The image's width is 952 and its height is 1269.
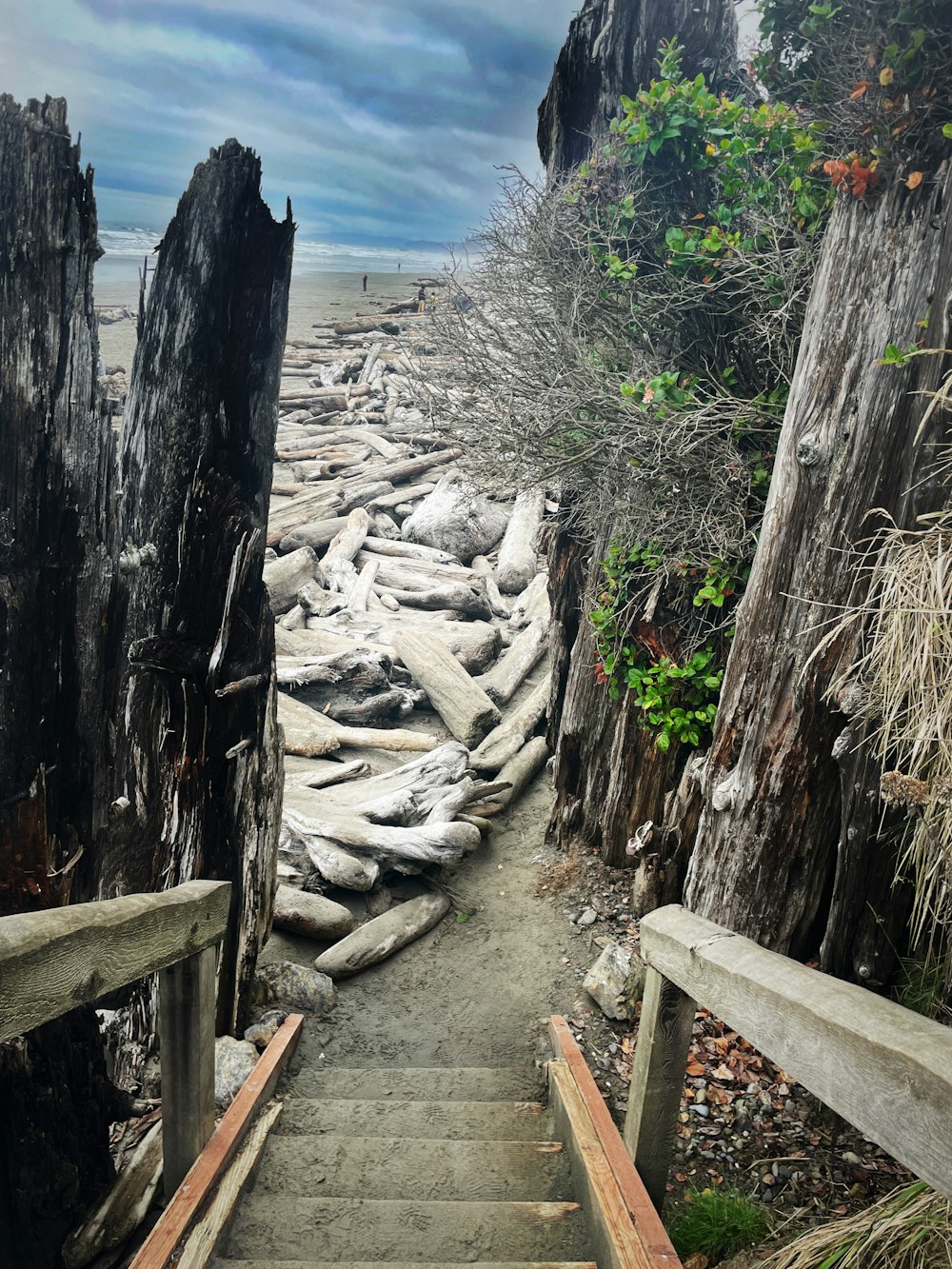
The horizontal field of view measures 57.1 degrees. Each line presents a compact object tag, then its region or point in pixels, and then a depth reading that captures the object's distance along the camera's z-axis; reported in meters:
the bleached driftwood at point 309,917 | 5.45
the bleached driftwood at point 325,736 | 7.75
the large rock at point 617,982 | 4.48
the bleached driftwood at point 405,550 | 12.15
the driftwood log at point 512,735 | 7.65
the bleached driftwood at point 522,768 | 7.27
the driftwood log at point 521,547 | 11.78
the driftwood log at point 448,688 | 8.27
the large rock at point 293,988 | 4.66
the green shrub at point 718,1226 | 2.91
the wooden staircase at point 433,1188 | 2.51
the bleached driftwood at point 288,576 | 10.71
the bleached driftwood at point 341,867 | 5.86
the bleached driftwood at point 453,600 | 10.82
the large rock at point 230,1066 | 3.61
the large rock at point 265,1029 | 4.14
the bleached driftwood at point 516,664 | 8.98
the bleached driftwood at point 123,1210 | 2.88
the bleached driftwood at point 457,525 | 12.55
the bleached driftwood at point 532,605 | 10.60
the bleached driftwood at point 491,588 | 11.05
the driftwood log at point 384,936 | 5.27
